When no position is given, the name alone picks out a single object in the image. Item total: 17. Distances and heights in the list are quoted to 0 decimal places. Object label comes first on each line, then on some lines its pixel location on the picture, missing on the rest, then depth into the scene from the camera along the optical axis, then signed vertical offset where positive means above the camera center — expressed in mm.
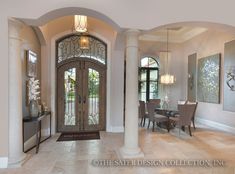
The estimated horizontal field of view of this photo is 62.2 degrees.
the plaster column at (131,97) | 4043 -148
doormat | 5520 -1363
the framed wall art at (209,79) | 6926 +411
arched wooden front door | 6277 +158
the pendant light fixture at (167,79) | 7396 +420
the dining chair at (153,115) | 6395 -848
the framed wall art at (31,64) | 4617 +649
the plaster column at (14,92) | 3525 -44
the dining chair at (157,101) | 7613 -436
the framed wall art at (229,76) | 6175 +443
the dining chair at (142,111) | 7060 -765
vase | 4395 -416
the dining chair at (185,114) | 5727 -710
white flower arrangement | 4453 +14
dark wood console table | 4090 -640
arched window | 9031 +554
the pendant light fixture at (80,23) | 4652 +1593
